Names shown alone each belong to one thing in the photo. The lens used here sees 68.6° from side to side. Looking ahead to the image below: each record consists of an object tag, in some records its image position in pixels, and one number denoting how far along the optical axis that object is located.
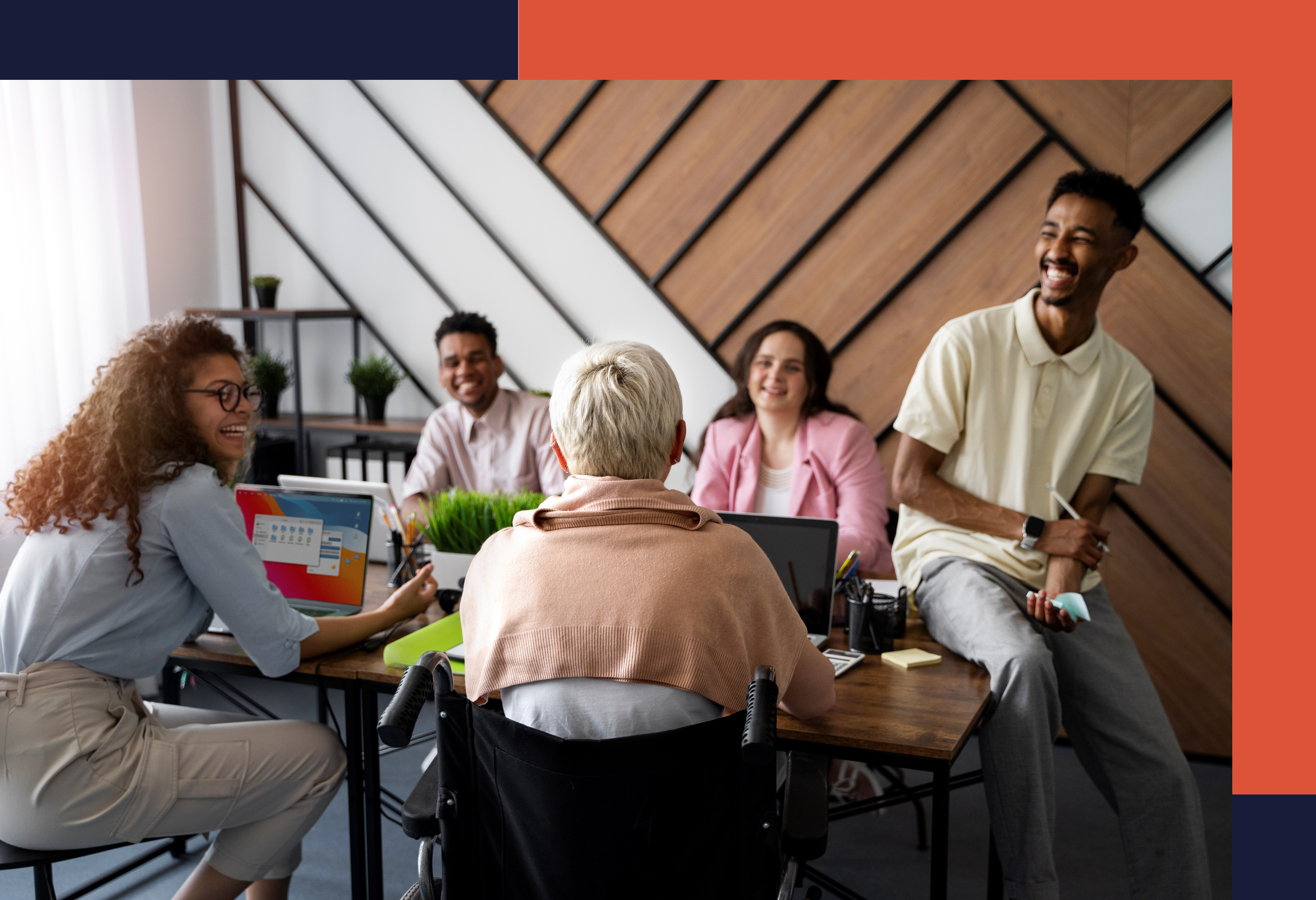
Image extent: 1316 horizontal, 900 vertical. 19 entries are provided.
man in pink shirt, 3.30
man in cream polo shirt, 1.94
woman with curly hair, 1.62
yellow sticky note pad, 1.80
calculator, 1.76
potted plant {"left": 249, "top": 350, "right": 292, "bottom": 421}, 3.92
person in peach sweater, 1.20
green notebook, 1.81
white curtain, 3.17
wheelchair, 1.16
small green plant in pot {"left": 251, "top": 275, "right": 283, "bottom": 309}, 3.96
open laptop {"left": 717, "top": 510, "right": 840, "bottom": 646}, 1.90
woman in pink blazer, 2.75
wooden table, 1.47
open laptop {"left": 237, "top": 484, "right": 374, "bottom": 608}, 2.07
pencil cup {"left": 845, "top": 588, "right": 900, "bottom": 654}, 1.87
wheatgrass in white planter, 2.15
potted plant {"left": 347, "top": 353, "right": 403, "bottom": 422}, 3.86
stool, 1.59
